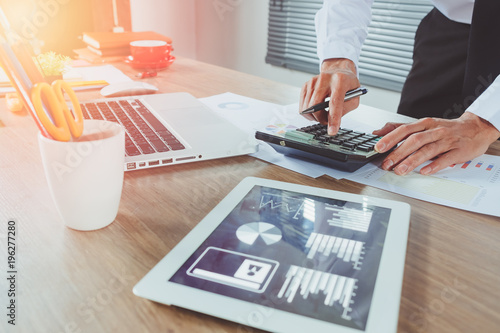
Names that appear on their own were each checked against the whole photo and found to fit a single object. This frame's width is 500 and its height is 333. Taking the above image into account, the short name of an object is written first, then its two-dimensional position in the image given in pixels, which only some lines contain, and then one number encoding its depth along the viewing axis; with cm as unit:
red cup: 131
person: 71
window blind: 216
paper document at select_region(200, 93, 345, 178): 68
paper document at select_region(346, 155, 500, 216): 59
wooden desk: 36
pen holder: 42
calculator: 65
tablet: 34
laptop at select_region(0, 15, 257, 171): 66
